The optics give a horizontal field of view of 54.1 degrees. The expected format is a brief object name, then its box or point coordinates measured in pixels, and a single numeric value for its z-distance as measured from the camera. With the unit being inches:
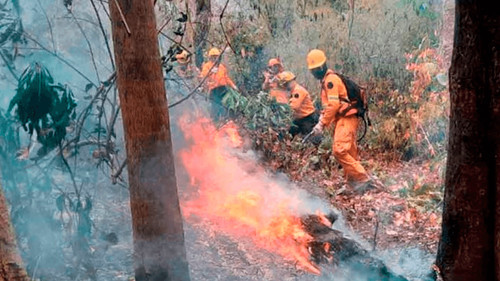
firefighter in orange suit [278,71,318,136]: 372.2
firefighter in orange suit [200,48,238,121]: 360.2
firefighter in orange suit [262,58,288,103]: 377.1
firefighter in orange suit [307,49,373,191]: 288.2
